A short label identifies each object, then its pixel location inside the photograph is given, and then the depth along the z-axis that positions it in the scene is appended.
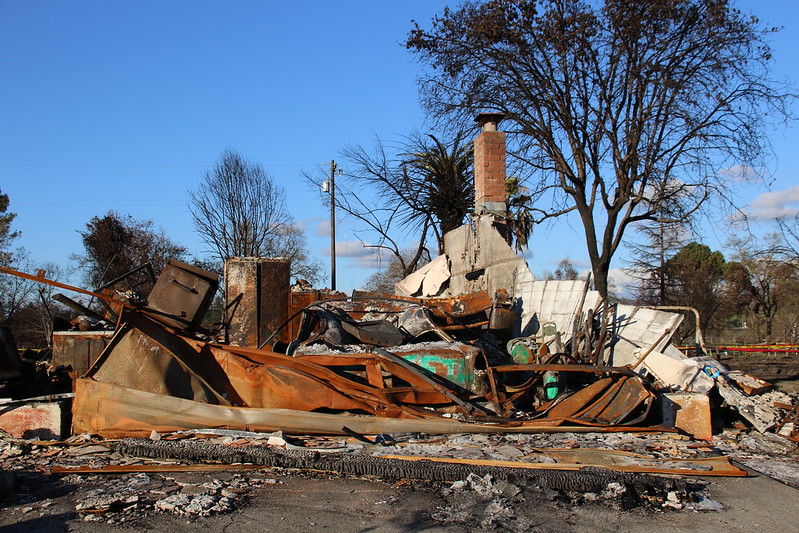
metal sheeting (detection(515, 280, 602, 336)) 9.05
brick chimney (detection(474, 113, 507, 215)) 11.24
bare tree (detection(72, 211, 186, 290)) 24.09
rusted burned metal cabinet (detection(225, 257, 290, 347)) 8.61
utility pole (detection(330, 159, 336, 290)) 25.37
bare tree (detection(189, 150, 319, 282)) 24.06
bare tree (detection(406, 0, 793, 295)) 13.47
